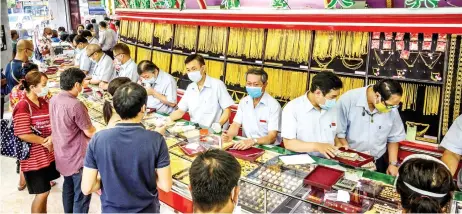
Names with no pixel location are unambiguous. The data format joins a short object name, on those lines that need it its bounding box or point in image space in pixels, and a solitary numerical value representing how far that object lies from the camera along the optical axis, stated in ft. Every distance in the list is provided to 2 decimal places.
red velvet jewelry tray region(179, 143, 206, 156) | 9.24
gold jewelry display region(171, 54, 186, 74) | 20.77
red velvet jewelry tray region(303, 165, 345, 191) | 7.13
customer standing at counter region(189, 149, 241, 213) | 4.62
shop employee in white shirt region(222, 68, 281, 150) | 10.48
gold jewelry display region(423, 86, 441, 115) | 11.89
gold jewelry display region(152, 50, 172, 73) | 21.94
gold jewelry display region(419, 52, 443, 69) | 11.79
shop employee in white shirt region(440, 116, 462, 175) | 8.77
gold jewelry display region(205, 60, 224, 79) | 18.38
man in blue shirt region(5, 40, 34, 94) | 16.66
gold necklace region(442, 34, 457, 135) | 11.44
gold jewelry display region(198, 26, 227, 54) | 18.12
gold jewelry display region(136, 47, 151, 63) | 24.08
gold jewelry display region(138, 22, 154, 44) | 23.80
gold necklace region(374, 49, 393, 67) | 12.82
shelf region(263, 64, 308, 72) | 14.99
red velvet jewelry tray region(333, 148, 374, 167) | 8.05
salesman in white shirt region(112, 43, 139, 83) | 17.03
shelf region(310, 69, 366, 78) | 13.41
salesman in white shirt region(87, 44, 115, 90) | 18.49
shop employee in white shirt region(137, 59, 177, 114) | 13.76
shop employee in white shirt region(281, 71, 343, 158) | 9.39
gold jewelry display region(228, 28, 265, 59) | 16.55
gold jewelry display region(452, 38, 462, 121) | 11.34
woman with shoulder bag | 9.75
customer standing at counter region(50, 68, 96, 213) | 9.20
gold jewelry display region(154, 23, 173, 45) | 21.64
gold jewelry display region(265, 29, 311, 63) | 14.90
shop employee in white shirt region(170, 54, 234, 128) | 12.32
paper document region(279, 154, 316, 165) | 8.54
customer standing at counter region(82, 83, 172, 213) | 6.36
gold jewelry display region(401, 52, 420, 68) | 12.22
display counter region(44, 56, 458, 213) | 6.66
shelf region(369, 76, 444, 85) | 11.86
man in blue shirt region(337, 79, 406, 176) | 10.27
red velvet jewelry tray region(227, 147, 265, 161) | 8.77
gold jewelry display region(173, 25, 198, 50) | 19.83
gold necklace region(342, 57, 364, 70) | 13.45
